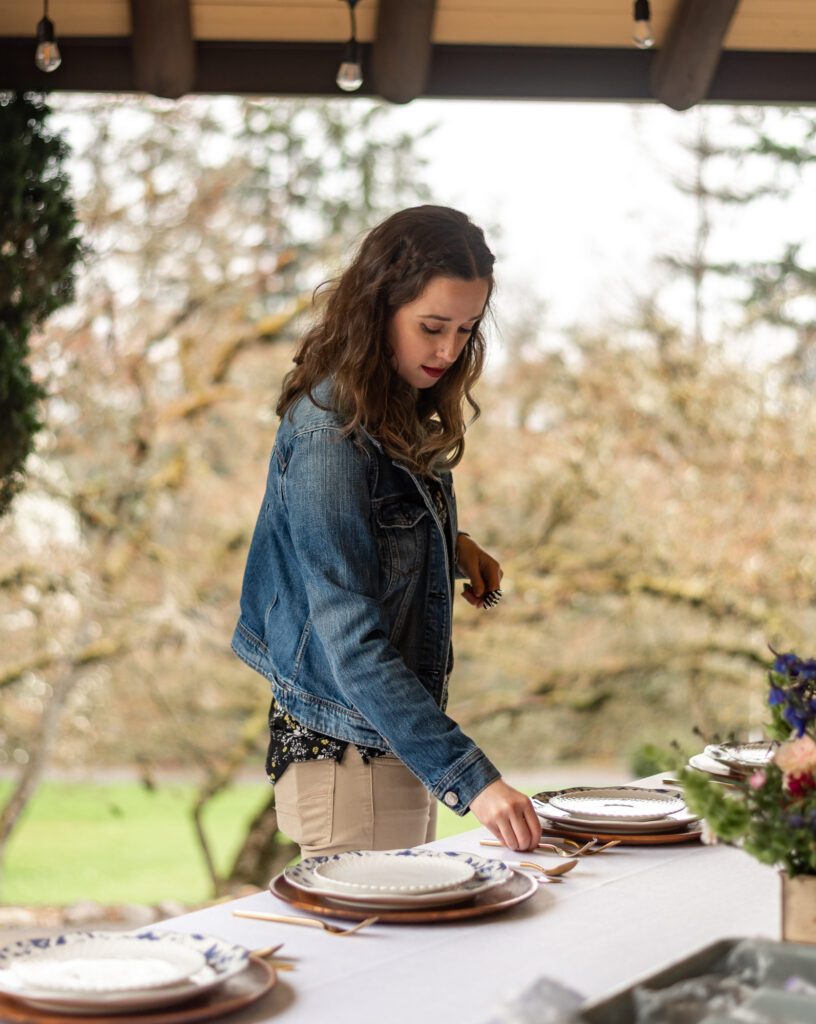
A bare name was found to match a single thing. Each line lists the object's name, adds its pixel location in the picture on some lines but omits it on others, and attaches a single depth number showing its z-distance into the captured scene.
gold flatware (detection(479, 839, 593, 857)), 3.49
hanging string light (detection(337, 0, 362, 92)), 5.01
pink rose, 2.98
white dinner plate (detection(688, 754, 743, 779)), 3.97
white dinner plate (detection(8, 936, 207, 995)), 2.80
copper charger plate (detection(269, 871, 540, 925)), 3.11
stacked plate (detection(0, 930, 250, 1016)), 2.78
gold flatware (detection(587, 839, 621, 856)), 3.51
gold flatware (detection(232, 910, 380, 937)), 3.08
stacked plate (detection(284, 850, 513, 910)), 3.14
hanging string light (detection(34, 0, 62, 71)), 4.89
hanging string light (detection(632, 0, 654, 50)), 4.84
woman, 3.60
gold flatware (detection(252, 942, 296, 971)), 2.95
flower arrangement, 2.94
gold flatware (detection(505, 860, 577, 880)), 3.36
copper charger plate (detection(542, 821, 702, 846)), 3.57
